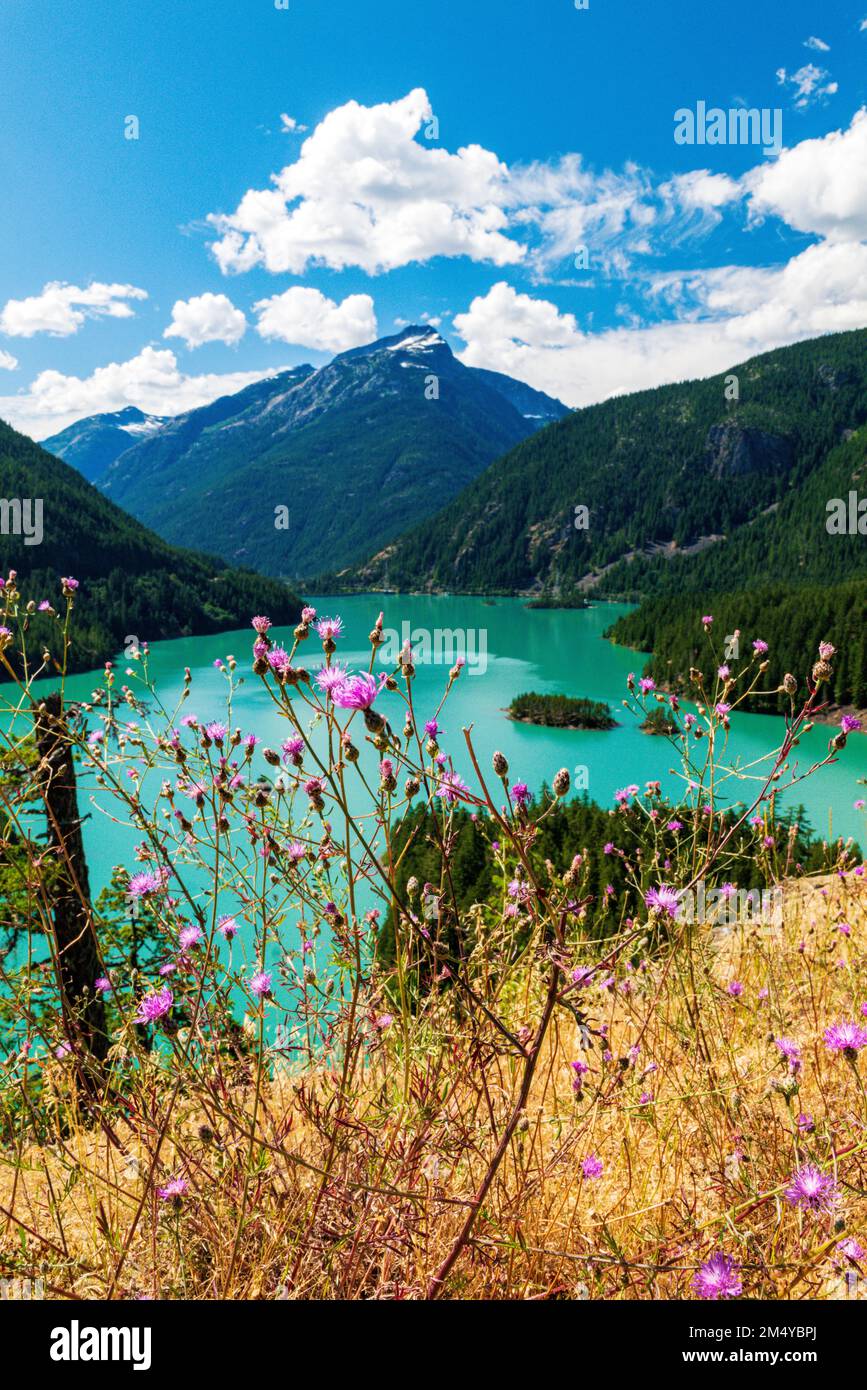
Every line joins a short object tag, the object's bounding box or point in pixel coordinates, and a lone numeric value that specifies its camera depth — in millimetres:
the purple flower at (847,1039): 550
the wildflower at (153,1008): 586
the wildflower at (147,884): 639
